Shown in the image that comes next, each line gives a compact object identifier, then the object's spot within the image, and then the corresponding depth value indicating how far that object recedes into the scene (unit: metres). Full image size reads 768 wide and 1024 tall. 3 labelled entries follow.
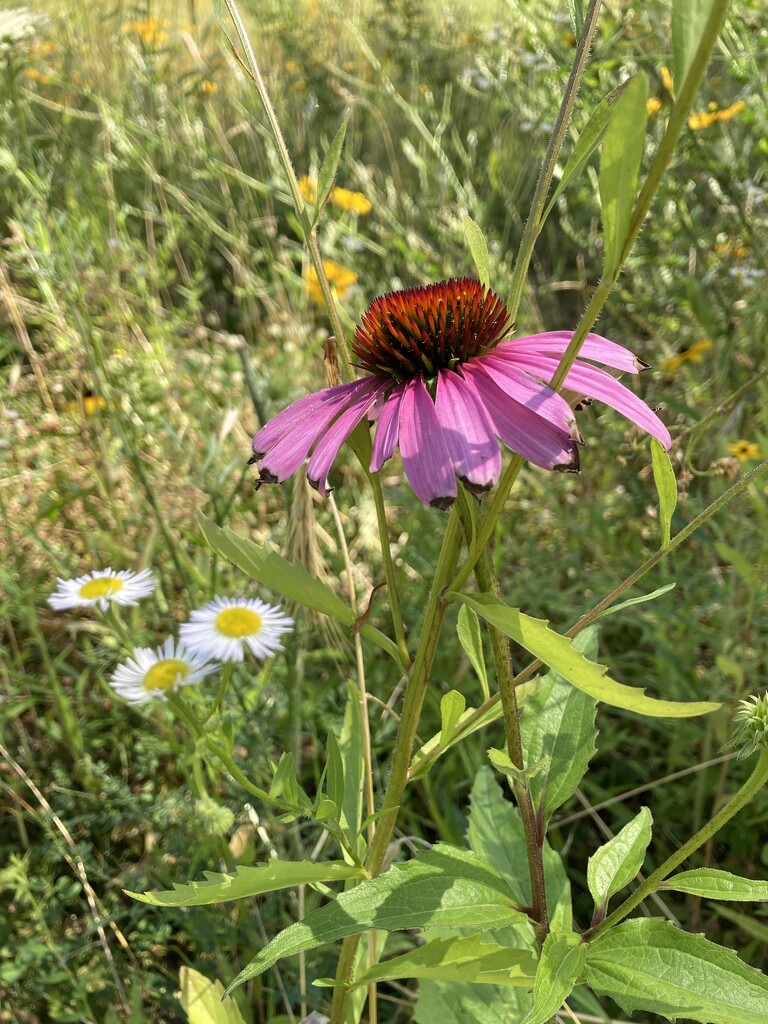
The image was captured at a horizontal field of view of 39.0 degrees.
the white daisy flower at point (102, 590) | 0.21
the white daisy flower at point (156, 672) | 0.19
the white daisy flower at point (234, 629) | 0.19
